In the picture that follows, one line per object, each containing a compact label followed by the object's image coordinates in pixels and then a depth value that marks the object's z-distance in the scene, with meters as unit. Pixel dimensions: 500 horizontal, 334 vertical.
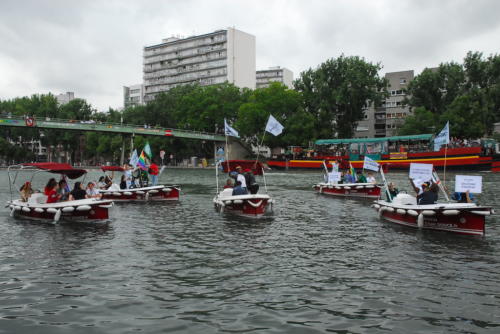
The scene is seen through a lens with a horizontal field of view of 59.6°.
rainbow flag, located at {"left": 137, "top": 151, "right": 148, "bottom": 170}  27.41
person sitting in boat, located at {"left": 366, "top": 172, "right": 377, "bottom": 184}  28.55
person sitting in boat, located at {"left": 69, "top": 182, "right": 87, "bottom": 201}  18.35
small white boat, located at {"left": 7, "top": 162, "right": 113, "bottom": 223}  17.56
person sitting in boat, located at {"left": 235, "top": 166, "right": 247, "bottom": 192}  20.08
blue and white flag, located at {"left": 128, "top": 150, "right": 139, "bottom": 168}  27.89
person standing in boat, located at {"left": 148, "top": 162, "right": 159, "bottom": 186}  28.12
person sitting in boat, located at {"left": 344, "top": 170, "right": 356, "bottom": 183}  30.43
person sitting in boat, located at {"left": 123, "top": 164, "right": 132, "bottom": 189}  27.57
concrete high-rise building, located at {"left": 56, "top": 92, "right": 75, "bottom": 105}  191.40
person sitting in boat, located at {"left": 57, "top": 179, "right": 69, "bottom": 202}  18.92
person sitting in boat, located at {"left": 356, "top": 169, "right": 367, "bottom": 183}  29.55
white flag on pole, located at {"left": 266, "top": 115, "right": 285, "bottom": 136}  22.23
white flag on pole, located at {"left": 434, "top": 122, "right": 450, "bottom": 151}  20.36
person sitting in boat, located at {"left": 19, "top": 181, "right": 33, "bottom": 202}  20.31
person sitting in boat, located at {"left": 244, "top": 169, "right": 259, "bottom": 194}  19.98
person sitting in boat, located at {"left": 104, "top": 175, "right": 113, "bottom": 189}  28.41
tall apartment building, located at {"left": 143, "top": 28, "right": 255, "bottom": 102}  129.12
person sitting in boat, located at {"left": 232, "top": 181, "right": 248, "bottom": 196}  19.84
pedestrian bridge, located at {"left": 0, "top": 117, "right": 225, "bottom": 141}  67.12
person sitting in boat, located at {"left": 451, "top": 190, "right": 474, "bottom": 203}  15.16
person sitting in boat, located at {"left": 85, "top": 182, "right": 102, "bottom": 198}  20.58
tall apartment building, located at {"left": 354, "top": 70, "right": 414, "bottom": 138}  100.12
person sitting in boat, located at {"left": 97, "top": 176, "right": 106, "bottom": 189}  28.15
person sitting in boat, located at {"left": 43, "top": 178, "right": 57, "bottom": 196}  18.86
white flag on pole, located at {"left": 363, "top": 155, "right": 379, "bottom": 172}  20.41
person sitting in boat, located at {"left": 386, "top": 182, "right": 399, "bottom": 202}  19.44
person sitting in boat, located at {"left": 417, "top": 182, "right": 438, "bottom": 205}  15.70
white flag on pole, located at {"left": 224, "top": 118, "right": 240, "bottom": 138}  23.92
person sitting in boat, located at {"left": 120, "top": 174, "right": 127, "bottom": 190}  27.92
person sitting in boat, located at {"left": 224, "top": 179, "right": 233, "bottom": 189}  21.31
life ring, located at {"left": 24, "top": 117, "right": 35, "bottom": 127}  66.12
